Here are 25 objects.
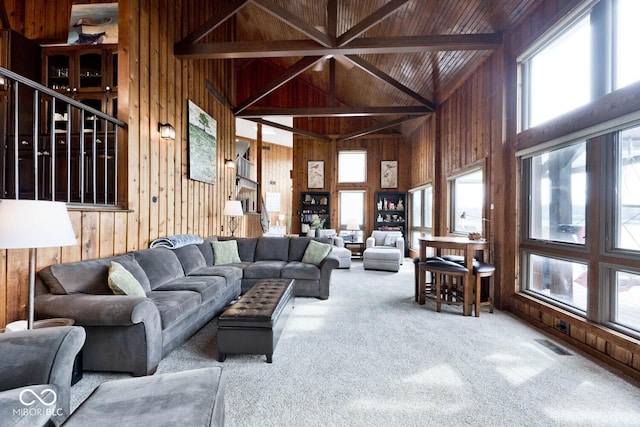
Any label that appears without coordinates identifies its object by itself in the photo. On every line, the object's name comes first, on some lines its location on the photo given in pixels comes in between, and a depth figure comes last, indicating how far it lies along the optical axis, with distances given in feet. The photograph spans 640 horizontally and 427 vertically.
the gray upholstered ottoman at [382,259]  20.40
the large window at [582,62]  7.72
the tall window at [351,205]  29.99
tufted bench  7.54
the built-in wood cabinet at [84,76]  12.91
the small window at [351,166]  29.84
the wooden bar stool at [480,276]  11.44
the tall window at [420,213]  24.62
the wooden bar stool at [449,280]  11.71
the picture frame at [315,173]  29.94
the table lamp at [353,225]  27.09
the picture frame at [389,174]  29.27
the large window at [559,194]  9.21
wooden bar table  11.52
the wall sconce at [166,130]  12.92
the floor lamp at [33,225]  5.11
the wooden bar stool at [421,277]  12.80
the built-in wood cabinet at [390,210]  29.12
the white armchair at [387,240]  23.07
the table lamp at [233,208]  17.89
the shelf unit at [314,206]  29.89
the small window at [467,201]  15.97
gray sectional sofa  6.75
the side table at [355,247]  29.17
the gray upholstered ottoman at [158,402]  3.59
